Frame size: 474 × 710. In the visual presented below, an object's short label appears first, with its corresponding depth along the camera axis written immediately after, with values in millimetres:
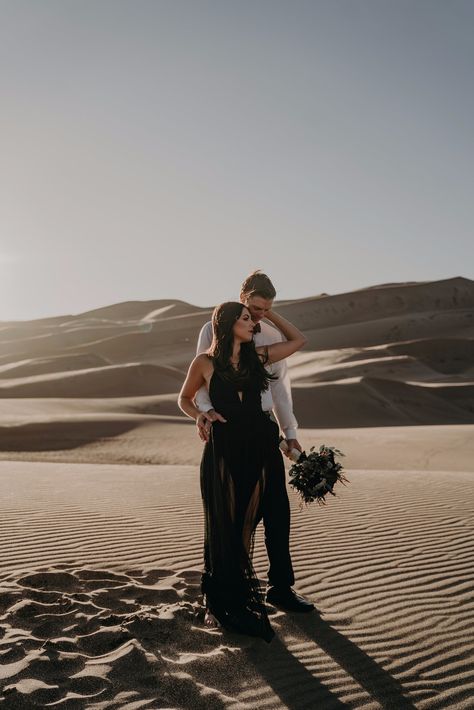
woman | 4320
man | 4352
